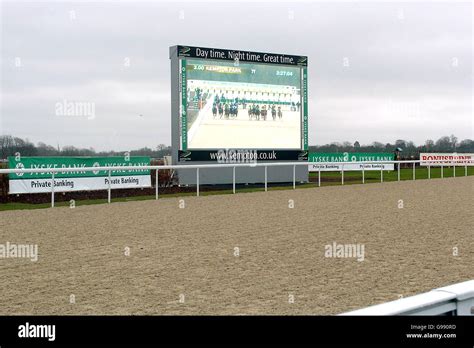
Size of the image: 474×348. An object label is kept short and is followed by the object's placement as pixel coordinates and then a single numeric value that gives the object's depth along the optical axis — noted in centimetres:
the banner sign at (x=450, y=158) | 2703
